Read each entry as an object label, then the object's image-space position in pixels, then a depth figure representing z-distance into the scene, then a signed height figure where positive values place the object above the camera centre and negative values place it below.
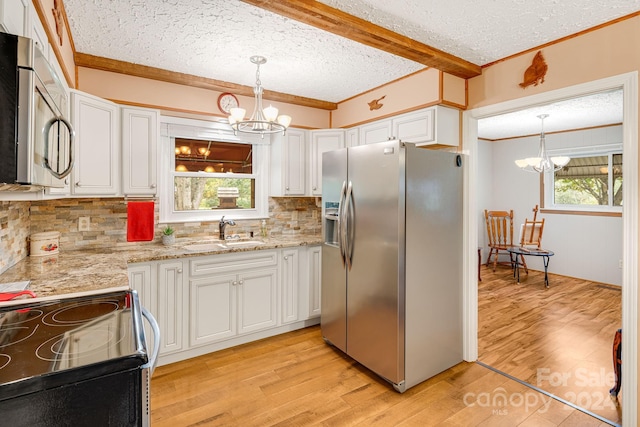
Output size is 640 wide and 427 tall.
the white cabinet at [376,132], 3.15 +0.78
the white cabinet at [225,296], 2.59 -0.72
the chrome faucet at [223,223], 3.35 -0.12
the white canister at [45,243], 2.37 -0.23
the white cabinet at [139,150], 2.62 +0.48
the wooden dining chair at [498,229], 5.80 -0.28
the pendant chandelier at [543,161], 4.51 +0.71
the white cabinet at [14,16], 1.02 +0.64
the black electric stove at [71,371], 0.84 -0.42
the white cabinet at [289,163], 3.54 +0.52
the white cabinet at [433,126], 2.67 +0.70
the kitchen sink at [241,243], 2.96 -0.29
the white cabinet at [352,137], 3.53 +0.80
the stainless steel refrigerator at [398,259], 2.30 -0.34
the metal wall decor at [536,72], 2.30 +0.98
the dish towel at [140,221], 2.86 -0.08
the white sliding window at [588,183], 4.98 +0.47
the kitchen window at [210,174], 3.19 +0.38
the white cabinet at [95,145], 2.29 +0.47
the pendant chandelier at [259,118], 2.44 +0.69
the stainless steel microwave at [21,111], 0.89 +0.27
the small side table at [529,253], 4.96 -0.59
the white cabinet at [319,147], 3.65 +0.71
